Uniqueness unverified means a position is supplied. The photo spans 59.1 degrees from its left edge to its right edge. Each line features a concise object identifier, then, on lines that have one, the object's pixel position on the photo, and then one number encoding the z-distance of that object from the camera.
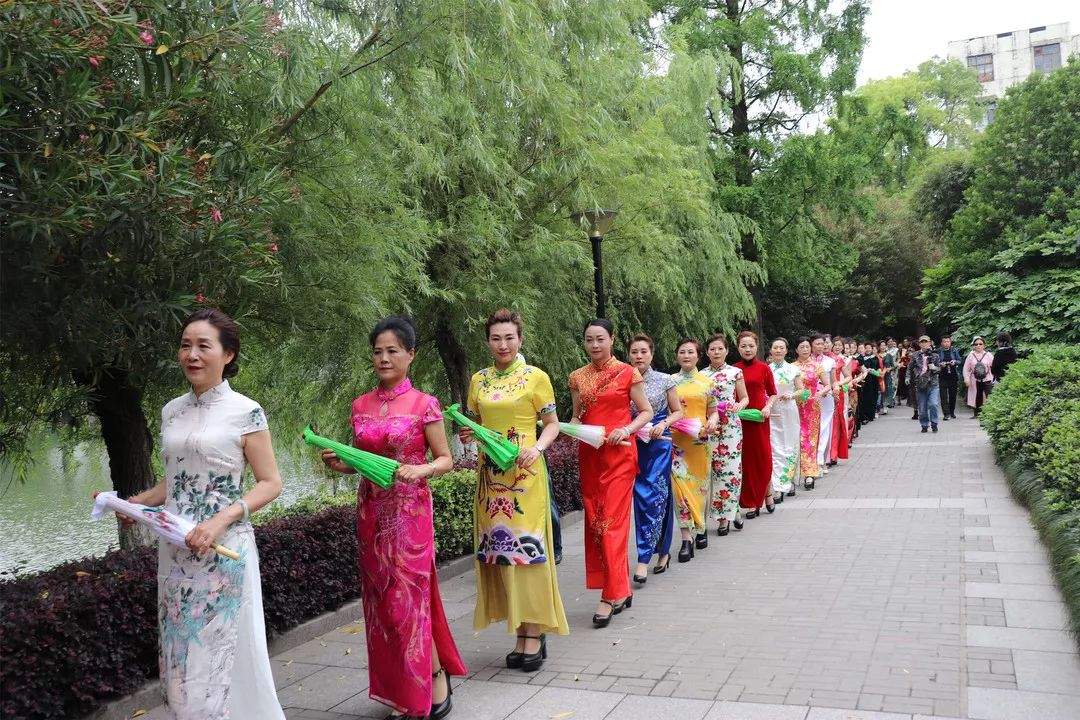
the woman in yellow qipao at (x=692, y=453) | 8.41
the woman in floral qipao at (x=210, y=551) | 3.36
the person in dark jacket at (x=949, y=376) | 22.09
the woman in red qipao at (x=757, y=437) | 9.99
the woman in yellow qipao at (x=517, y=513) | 5.18
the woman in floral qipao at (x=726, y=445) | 9.25
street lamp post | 10.59
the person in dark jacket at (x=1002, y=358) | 20.22
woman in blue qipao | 7.18
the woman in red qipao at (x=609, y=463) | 6.18
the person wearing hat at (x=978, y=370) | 20.36
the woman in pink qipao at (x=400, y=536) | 4.27
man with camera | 19.00
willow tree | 8.02
